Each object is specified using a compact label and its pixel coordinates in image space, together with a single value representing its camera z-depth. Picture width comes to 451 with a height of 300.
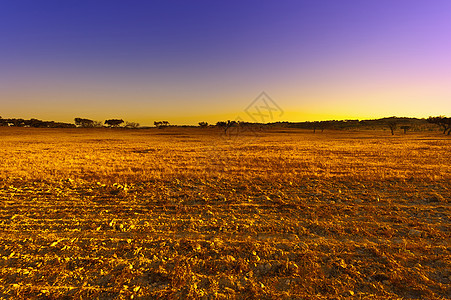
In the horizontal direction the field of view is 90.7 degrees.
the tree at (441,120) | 51.17
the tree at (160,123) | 126.56
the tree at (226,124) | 77.19
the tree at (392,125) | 55.42
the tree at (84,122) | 120.96
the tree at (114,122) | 118.69
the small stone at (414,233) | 4.57
